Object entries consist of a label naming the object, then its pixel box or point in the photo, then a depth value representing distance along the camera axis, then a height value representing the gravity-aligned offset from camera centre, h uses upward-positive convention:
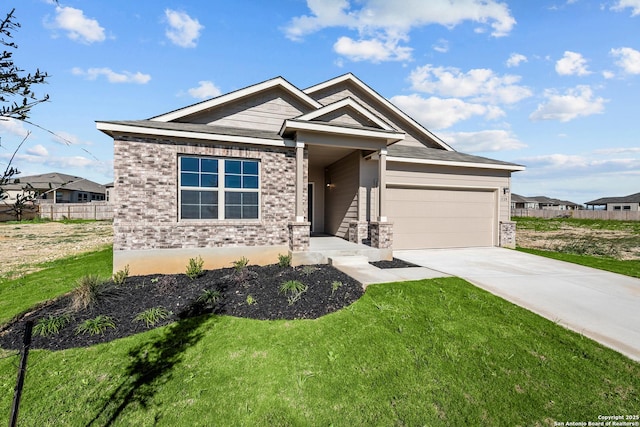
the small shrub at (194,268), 6.80 -1.54
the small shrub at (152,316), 4.68 -1.89
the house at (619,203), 51.07 +1.43
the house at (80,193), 34.69 +1.67
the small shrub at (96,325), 4.41 -1.94
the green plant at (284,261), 7.55 -1.46
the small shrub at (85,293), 5.17 -1.68
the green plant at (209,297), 5.36 -1.76
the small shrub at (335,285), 5.63 -1.60
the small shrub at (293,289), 5.40 -1.64
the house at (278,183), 7.16 +0.77
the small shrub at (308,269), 6.65 -1.54
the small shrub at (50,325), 4.39 -1.93
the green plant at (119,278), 6.43 -1.67
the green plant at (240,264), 7.12 -1.54
